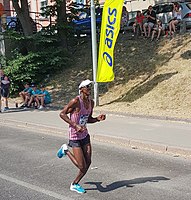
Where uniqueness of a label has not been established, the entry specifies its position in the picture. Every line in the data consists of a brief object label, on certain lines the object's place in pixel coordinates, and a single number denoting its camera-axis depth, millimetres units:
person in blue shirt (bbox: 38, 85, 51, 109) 14984
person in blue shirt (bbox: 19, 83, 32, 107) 15359
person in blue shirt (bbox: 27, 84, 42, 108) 15086
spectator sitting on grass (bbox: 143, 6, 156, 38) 18266
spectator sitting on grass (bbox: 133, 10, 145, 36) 18906
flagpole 13847
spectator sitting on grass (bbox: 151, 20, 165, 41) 17891
